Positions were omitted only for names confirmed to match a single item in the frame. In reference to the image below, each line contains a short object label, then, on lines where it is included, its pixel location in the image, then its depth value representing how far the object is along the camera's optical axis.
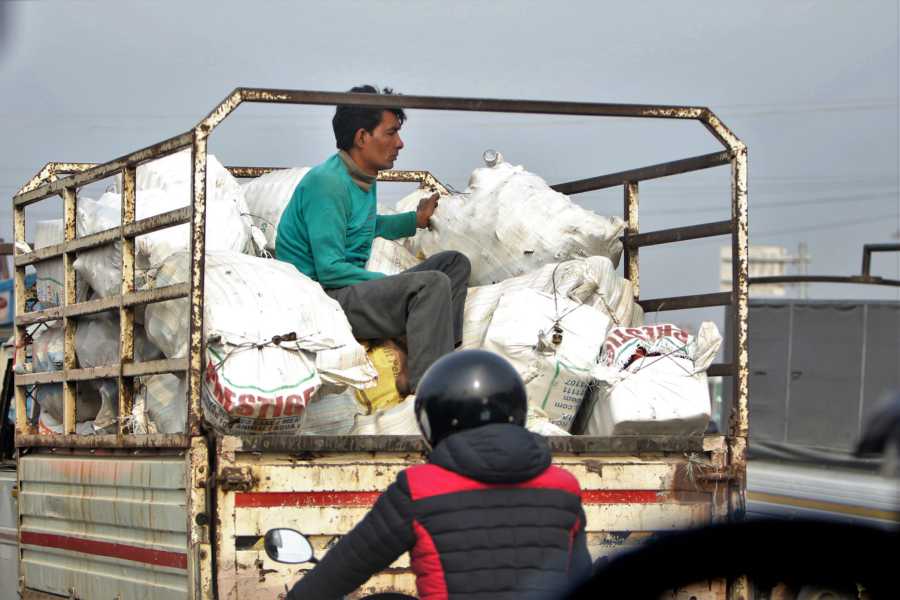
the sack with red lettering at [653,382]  8.35
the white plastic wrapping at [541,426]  8.07
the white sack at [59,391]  8.58
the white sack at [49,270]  9.41
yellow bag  8.61
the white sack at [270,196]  10.73
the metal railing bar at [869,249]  17.38
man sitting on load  8.61
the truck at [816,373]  30.90
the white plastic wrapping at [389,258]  10.23
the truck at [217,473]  7.03
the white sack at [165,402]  7.86
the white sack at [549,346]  8.59
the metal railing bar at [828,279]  17.28
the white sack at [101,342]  8.44
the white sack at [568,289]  9.11
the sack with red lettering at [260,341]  7.28
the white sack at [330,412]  8.02
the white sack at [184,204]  8.87
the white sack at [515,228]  9.90
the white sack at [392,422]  8.09
